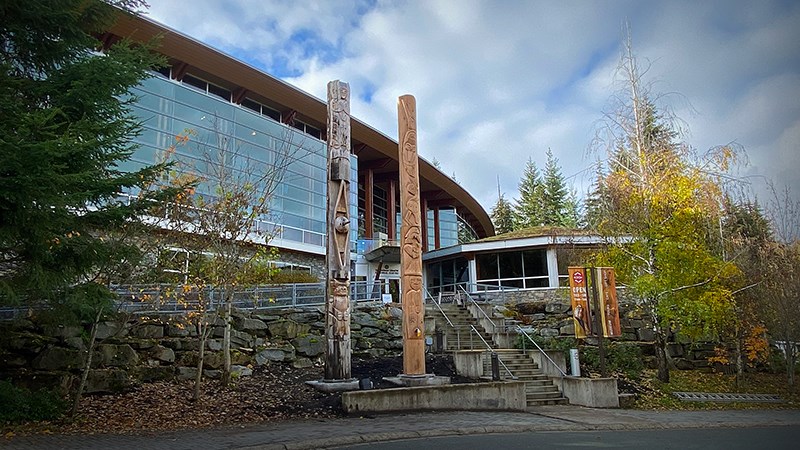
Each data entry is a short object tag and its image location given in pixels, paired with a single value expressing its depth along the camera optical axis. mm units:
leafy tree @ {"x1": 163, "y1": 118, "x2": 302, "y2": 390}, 11820
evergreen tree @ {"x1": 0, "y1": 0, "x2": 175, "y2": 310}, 6789
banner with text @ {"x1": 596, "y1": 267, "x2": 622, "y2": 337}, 13836
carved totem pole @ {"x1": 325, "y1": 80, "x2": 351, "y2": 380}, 11992
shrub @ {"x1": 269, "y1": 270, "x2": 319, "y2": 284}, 19500
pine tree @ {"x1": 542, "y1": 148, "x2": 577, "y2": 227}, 58219
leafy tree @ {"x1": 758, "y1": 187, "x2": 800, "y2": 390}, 16156
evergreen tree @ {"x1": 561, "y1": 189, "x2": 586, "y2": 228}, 56309
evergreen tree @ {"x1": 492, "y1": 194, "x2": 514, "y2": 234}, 65562
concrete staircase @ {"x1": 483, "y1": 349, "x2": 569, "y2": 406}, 13648
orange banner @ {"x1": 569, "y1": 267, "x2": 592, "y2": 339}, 13969
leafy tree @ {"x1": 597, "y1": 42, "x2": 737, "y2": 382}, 14656
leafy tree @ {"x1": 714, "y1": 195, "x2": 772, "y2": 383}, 16562
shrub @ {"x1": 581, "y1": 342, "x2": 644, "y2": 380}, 16641
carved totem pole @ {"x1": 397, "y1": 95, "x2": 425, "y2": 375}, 12492
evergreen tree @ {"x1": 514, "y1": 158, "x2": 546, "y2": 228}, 59156
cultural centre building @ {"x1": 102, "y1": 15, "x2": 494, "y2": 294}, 23438
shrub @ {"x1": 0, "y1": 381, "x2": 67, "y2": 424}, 9227
